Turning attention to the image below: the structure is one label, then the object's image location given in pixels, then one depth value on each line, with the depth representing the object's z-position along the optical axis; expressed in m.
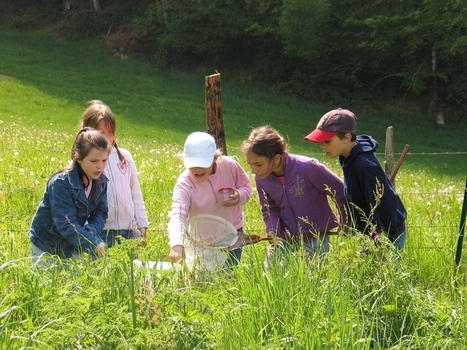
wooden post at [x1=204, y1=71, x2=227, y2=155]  7.70
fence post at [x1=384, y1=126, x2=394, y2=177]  8.29
